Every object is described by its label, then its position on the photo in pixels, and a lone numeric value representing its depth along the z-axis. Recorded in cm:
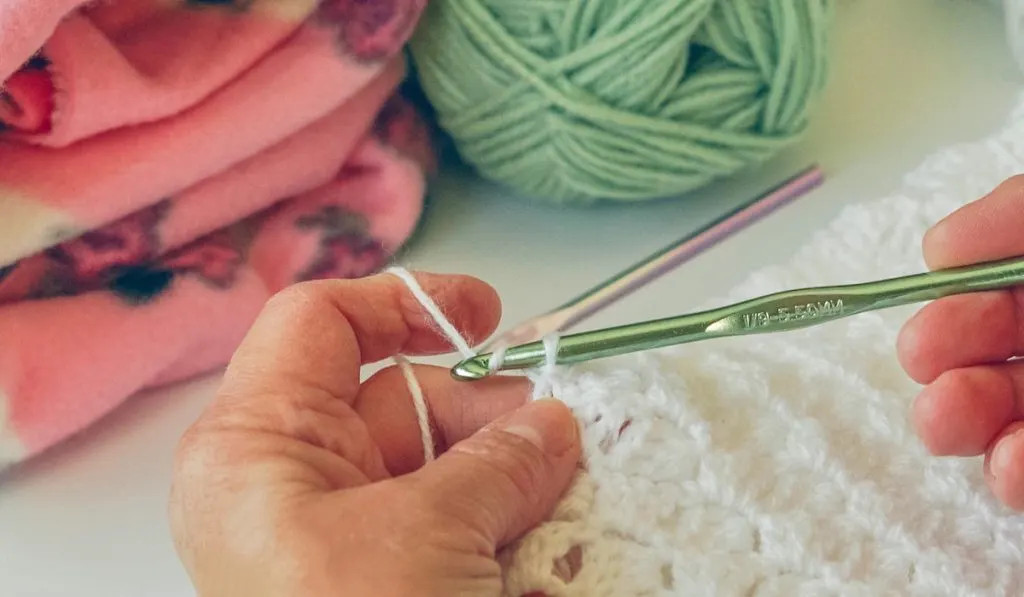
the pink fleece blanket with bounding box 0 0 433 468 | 48
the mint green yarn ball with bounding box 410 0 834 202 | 54
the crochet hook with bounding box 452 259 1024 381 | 39
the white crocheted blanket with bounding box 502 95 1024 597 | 38
